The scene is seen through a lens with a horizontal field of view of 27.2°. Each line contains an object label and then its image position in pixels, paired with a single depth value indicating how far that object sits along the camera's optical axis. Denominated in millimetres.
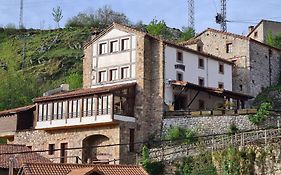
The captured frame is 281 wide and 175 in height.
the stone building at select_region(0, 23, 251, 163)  44312
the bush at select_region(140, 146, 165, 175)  40188
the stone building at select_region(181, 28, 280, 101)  55750
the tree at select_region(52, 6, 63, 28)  119075
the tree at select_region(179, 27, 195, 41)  89988
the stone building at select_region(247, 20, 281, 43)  71412
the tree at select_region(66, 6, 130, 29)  108806
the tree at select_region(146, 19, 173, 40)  87312
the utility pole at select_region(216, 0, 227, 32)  74125
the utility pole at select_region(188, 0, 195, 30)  93706
